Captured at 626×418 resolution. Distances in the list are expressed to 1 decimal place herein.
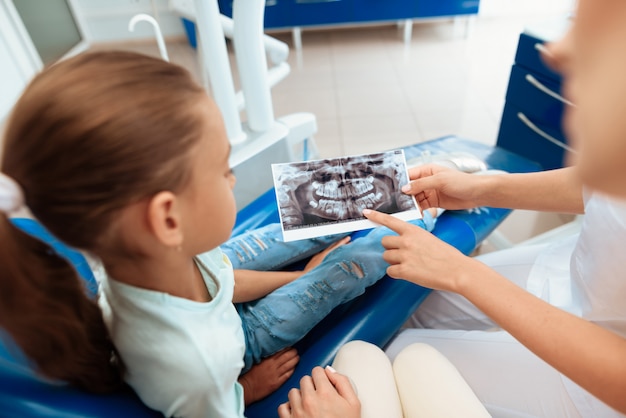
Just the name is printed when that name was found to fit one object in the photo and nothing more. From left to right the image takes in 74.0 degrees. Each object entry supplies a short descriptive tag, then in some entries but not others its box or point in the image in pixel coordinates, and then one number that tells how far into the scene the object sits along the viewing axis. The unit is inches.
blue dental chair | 21.0
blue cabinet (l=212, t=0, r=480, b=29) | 128.3
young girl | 17.9
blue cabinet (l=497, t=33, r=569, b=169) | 60.5
